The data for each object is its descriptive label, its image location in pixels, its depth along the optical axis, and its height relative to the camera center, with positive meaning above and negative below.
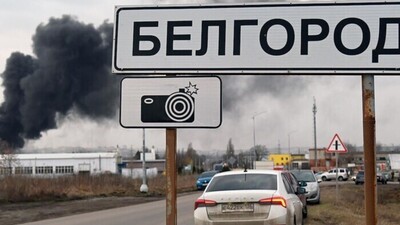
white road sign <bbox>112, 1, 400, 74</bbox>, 4.80 +0.93
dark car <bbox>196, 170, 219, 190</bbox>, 45.38 -2.26
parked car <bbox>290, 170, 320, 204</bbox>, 25.33 -1.56
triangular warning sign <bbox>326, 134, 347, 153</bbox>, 25.88 +0.25
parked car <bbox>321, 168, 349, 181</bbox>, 80.15 -3.24
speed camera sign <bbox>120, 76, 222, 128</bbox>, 4.82 +0.41
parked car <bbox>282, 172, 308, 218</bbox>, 13.60 -0.87
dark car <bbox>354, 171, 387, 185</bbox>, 58.50 -2.63
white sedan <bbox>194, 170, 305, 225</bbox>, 10.56 -0.97
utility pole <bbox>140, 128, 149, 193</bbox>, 42.17 -2.61
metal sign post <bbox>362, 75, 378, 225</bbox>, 4.82 -0.07
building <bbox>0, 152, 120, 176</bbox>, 96.56 -2.05
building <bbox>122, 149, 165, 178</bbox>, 114.79 -2.37
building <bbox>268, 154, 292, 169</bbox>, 72.45 -1.01
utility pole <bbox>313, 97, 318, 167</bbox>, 81.56 +3.45
